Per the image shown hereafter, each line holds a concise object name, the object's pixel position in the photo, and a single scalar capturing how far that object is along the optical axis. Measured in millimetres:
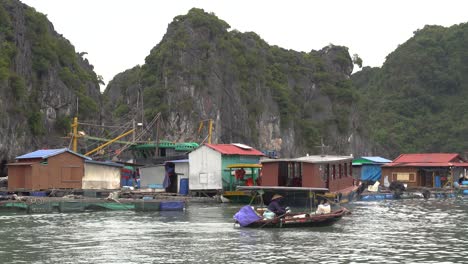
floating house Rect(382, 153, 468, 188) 58344
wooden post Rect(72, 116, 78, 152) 54125
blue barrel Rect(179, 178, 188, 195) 47750
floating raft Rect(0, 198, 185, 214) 34594
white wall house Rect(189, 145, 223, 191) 46281
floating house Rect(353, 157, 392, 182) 66500
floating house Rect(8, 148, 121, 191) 43219
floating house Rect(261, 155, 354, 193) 38469
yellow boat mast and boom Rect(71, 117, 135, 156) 54125
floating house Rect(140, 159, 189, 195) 48312
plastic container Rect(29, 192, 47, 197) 41438
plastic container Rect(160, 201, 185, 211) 36156
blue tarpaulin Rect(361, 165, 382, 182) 66688
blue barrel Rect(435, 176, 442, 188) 59094
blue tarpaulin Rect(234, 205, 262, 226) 25875
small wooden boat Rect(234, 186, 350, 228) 25859
